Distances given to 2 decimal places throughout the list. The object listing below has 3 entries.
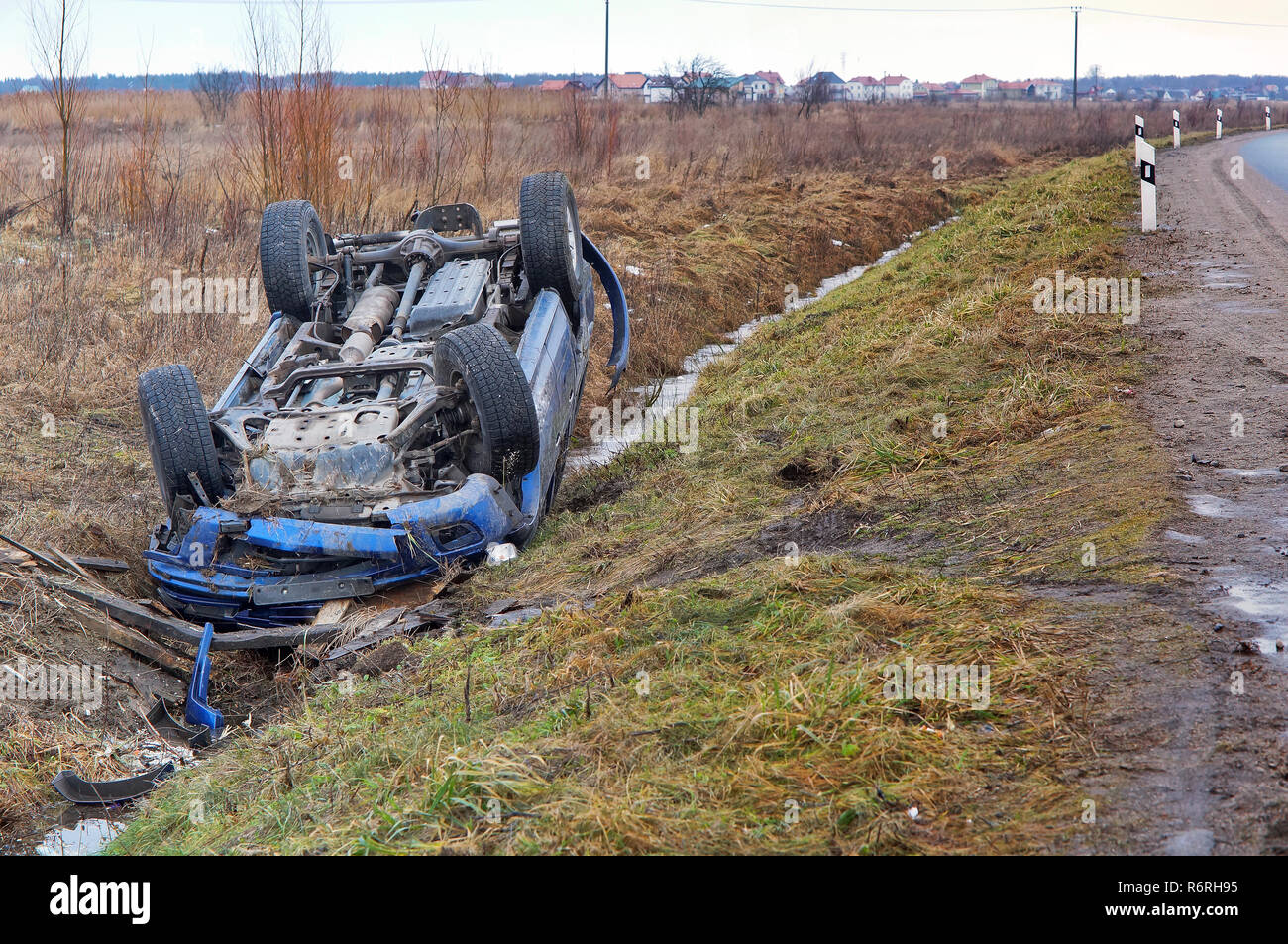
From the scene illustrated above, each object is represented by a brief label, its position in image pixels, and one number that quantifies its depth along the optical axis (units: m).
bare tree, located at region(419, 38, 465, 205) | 13.62
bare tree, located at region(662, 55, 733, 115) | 31.00
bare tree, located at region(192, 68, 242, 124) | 29.14
